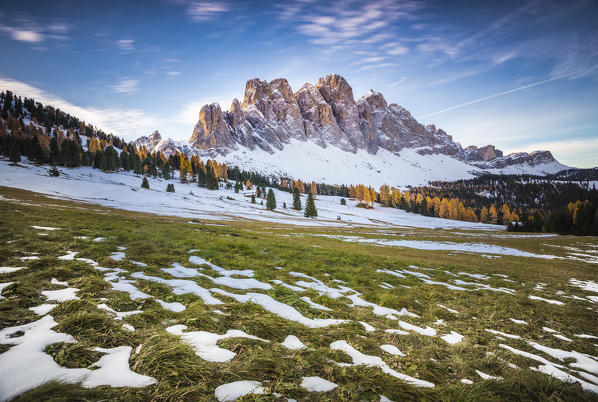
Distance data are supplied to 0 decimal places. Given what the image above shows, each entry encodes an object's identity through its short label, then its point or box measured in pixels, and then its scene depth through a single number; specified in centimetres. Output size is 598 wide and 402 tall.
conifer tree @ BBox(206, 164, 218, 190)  11669
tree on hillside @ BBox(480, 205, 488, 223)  12902
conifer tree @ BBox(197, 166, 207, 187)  11995
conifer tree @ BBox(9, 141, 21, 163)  7969
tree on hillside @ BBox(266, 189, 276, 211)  9625
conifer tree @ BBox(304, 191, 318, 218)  9038
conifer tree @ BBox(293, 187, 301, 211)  10888
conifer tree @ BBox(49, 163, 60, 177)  7281
